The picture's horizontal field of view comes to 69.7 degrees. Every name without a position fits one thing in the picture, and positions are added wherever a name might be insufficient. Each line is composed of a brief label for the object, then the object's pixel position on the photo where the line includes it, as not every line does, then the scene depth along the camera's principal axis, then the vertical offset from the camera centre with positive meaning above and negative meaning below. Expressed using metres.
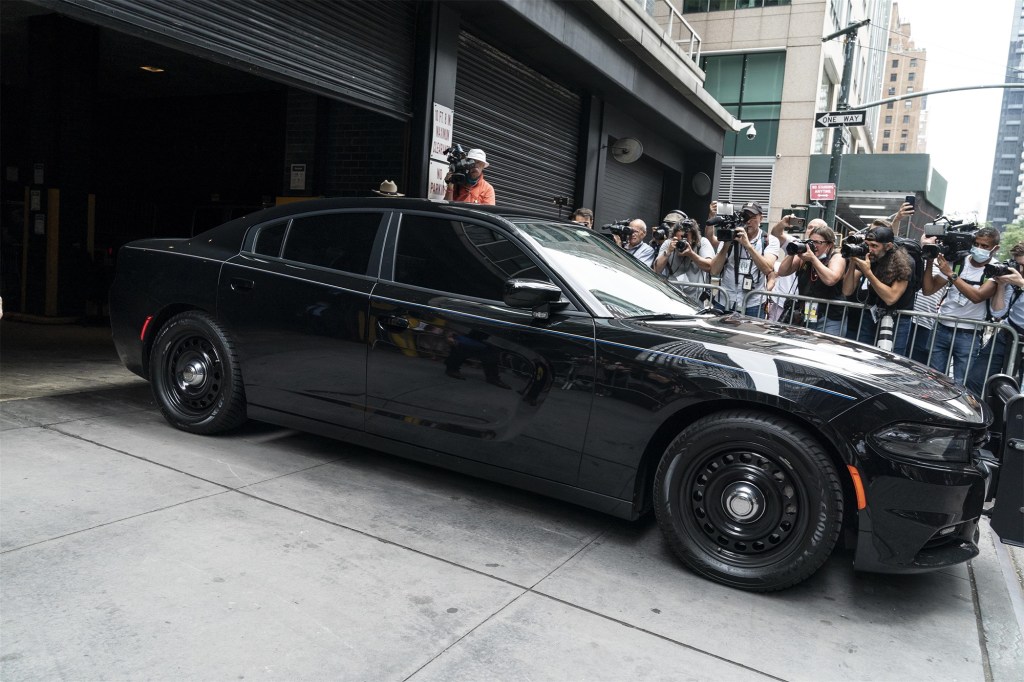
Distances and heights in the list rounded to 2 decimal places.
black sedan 3.00 -0.52
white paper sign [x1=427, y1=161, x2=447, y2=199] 8.70 +0.99
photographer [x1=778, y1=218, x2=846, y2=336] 6.07 +0.18
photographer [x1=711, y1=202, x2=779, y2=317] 6.71 +0.20
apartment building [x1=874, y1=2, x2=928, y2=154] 137.75 +34.81
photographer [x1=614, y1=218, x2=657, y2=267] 8.03 +0.37
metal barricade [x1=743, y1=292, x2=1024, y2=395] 5.73 -0.27
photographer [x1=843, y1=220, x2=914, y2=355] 5.70 +0.14
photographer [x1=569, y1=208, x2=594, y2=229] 8.27 +0.65
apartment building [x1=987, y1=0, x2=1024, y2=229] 173.75 +34.14
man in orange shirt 7.23 +0.77
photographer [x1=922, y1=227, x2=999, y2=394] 5.93 +0.05
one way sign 14.45 +3.49
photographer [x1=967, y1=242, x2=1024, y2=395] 5.83 -0.08
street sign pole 15.86 +4.37
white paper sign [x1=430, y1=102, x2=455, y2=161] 8.66 +1.55
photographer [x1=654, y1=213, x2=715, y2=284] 7.35 +0.27
